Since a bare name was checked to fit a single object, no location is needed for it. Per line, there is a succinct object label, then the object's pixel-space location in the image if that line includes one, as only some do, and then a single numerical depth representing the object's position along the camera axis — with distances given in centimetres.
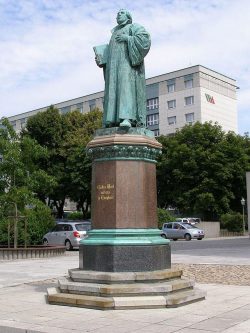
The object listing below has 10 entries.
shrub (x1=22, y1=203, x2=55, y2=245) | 2486
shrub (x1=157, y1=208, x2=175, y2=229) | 4331
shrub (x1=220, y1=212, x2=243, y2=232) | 4906
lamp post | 4765
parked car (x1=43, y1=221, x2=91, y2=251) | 2688
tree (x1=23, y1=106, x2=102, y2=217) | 4700
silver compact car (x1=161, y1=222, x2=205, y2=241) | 4028
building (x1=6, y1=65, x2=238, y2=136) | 7425
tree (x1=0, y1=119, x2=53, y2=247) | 2367
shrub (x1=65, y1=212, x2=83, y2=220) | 5216
